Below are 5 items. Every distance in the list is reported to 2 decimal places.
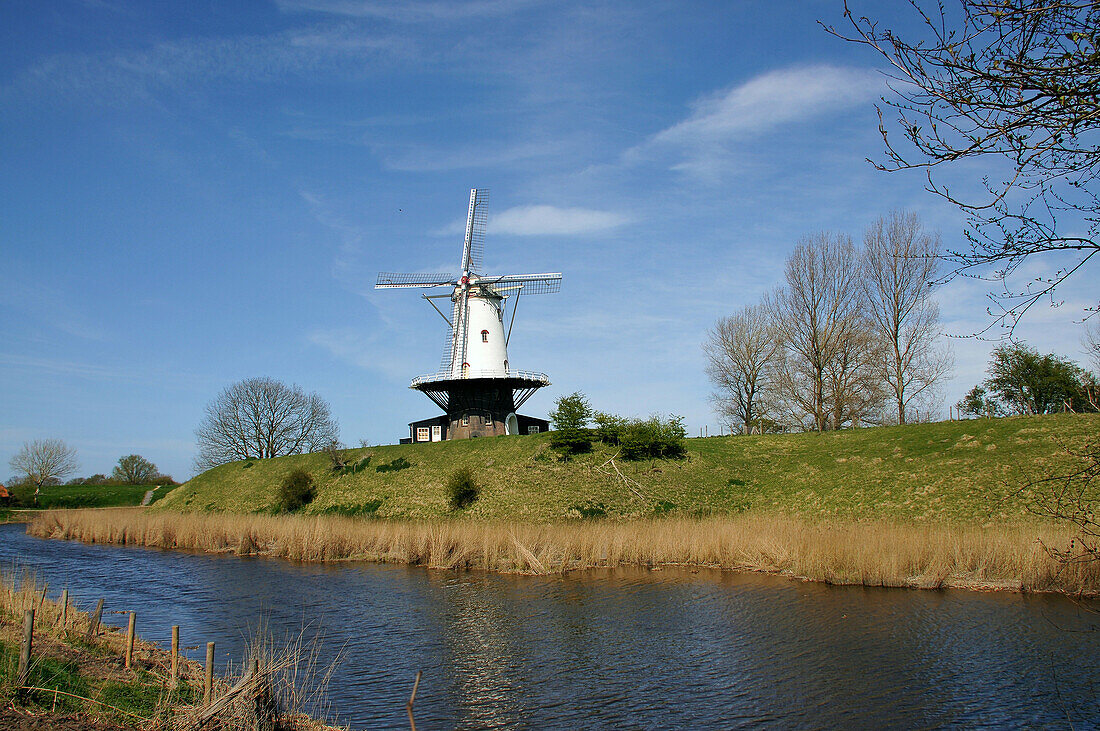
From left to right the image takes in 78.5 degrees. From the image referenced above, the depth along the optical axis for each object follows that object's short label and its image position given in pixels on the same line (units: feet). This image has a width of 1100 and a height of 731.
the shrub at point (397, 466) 122.62
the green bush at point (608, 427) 110.22
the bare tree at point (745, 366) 147.64
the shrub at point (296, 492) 120.78
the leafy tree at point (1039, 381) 122.52
